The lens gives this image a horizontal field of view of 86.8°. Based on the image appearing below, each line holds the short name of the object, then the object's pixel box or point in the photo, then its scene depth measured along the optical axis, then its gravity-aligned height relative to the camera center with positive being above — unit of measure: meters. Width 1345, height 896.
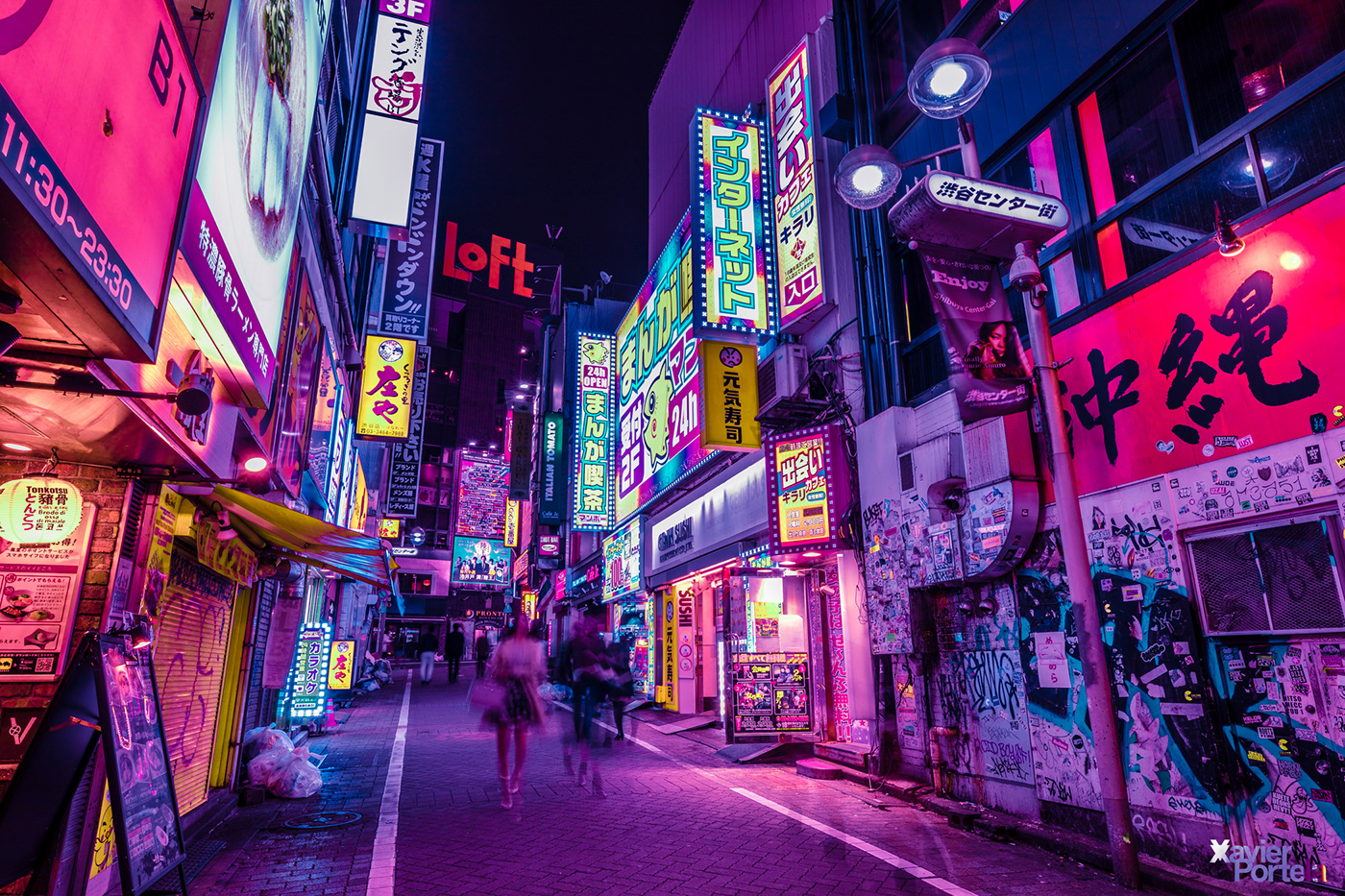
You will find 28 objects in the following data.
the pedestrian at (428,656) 29.80 -0.84
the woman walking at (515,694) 8.28 -0.69
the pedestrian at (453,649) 29.77 -0.58
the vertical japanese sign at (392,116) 11.97 +8.60
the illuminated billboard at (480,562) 50.53 +5.15
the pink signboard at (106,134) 2.57 +2.13
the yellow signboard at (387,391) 17.11 +5.80
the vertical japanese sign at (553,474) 32.28 +7.18
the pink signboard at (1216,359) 5.24 +2.22
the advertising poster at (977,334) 6.79 +2.86
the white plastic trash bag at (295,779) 8.57 -1.69
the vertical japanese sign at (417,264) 16.20 +8.40
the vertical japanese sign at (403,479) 28.30 +6.17
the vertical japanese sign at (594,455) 26.19 +6.37
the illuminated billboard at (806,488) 11.28 +2.30
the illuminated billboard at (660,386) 16.88 +6.58
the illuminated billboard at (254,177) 5.06 +3.75
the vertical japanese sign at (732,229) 13.56 +7.61
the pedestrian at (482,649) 26.84 -0.55
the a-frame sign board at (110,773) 4.15 -0.81
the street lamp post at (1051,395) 5.69 +2.08
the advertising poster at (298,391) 9.86 +3.55
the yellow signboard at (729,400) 13.97 +4.51
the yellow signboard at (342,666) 17.97 -0.76
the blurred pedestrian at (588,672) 10.08 -0.56
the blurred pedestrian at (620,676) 11.13 -0.65
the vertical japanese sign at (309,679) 13.98 -0.83
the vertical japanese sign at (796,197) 12.61 +7.77
